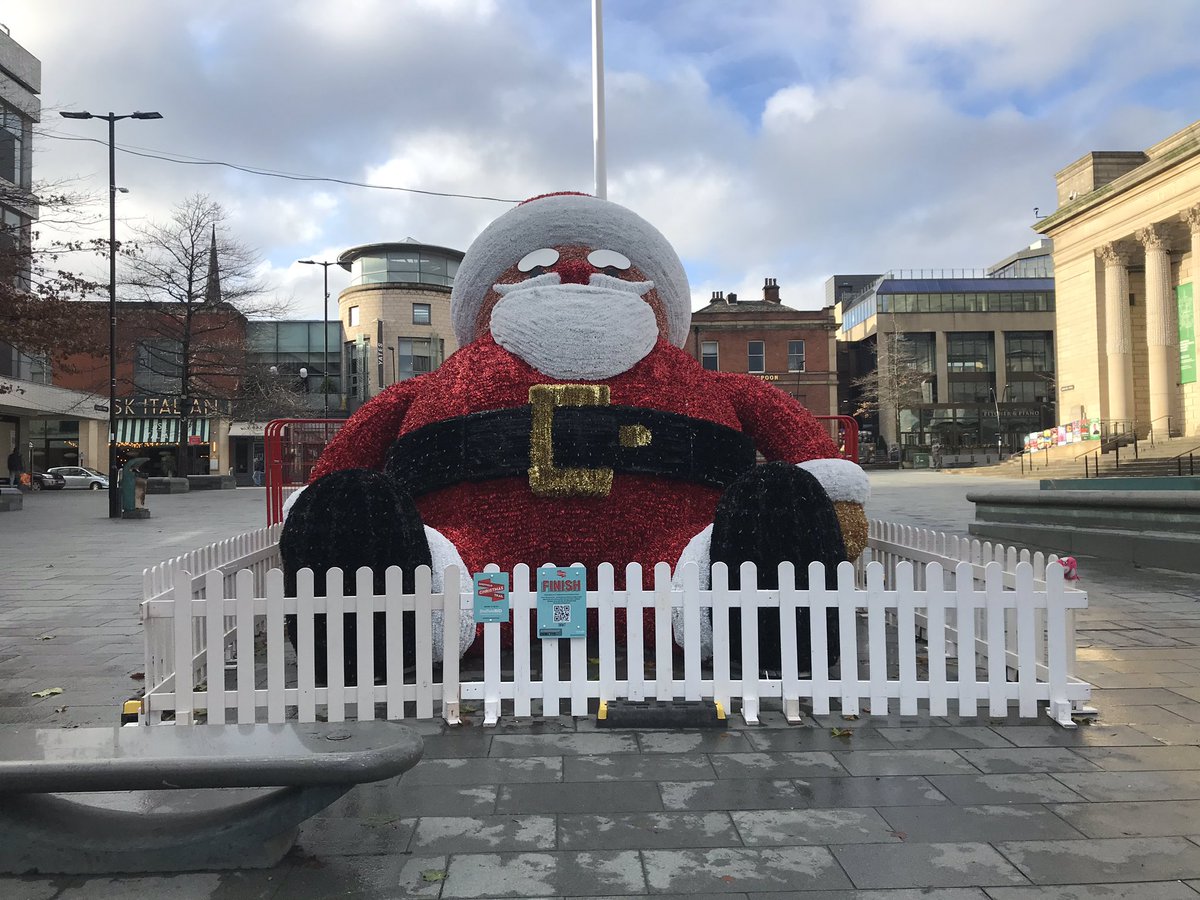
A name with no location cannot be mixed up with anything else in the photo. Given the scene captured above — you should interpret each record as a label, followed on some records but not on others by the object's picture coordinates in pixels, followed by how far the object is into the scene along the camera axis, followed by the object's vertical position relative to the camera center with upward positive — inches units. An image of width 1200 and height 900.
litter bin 762.8 -18.4
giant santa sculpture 175.9 +0.9
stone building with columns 1185.4 +277.1
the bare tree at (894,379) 2199.8 +229.7
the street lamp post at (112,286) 770.8 +184.5
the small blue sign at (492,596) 167.9 -26.9
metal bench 101.2 -39.3
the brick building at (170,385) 1224.8 +155.4
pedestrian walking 1243.2 +5.3
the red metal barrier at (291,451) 334.3 +7.9
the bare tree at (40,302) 701.3 +150.8
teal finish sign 167.3 -28.4
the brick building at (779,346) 1951.3 +281.9
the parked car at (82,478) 1405.0 -9.7
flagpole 415.2 +198.7
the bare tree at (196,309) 1188.5 +247.6
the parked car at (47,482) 1402.6 -15.7
